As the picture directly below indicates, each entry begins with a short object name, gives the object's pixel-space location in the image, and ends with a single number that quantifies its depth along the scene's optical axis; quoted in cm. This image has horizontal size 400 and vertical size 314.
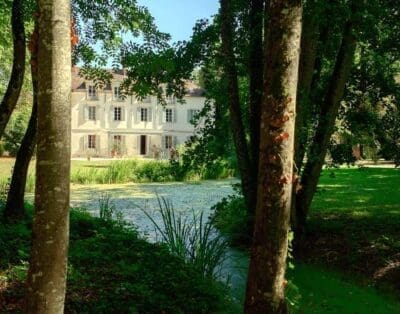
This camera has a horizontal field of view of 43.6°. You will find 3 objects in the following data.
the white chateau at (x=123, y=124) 4541
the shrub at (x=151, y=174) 2380
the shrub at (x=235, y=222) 938
